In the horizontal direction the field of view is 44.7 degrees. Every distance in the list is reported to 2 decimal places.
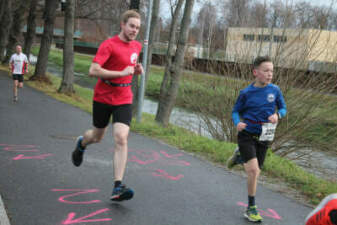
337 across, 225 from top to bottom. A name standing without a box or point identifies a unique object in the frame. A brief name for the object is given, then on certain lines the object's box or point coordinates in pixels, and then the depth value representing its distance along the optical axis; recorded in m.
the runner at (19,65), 15.25
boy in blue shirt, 4.44
